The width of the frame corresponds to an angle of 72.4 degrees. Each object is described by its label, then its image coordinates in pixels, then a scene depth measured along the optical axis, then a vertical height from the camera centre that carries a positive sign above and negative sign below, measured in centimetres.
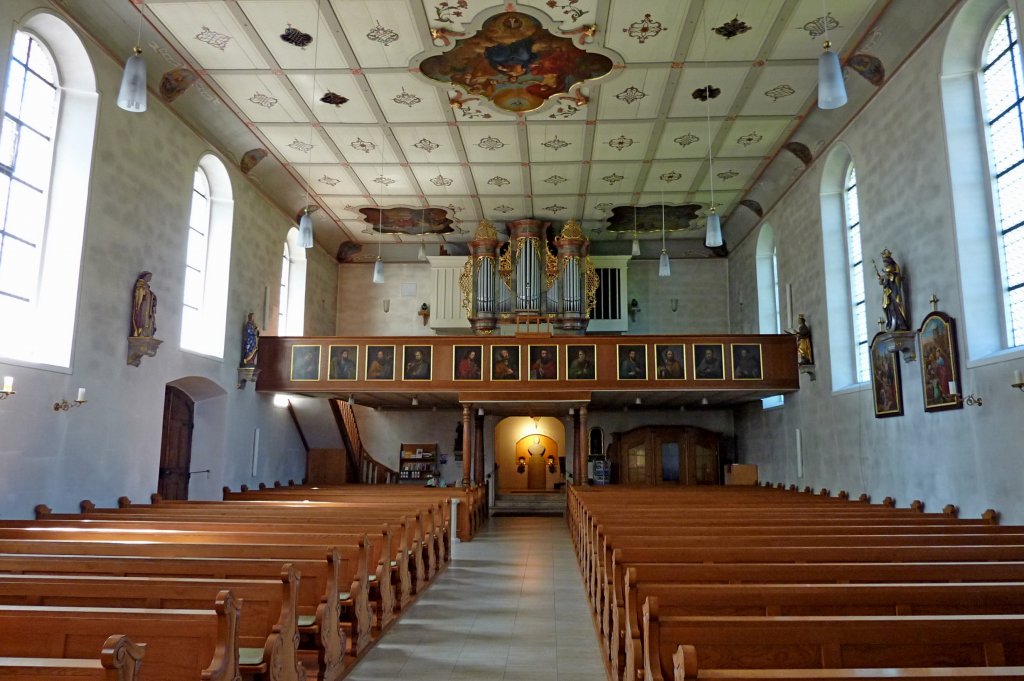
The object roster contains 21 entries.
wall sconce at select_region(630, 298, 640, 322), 2105 +454
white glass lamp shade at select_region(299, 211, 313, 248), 1071 +349
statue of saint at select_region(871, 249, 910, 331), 1011 +244
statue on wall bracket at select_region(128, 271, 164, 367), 1082 +204
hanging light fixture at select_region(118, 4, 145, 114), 664 +352
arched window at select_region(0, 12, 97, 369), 930 +374
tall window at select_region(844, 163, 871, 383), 1263 +349
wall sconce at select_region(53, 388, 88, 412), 930 +72
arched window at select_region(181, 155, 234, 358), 1356 +389
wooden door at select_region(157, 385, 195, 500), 1311 +24
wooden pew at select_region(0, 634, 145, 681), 261 -79
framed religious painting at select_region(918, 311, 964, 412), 902 +135
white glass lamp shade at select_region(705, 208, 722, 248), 1092 +359
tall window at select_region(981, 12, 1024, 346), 863 +395
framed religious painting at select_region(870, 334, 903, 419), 1053 +129
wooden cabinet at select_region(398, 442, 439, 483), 2145 -6
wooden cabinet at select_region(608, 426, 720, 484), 2073 +20
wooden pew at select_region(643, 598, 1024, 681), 314 -81
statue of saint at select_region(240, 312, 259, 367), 1464 +243
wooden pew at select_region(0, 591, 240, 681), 346 -87
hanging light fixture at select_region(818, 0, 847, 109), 635 +343
